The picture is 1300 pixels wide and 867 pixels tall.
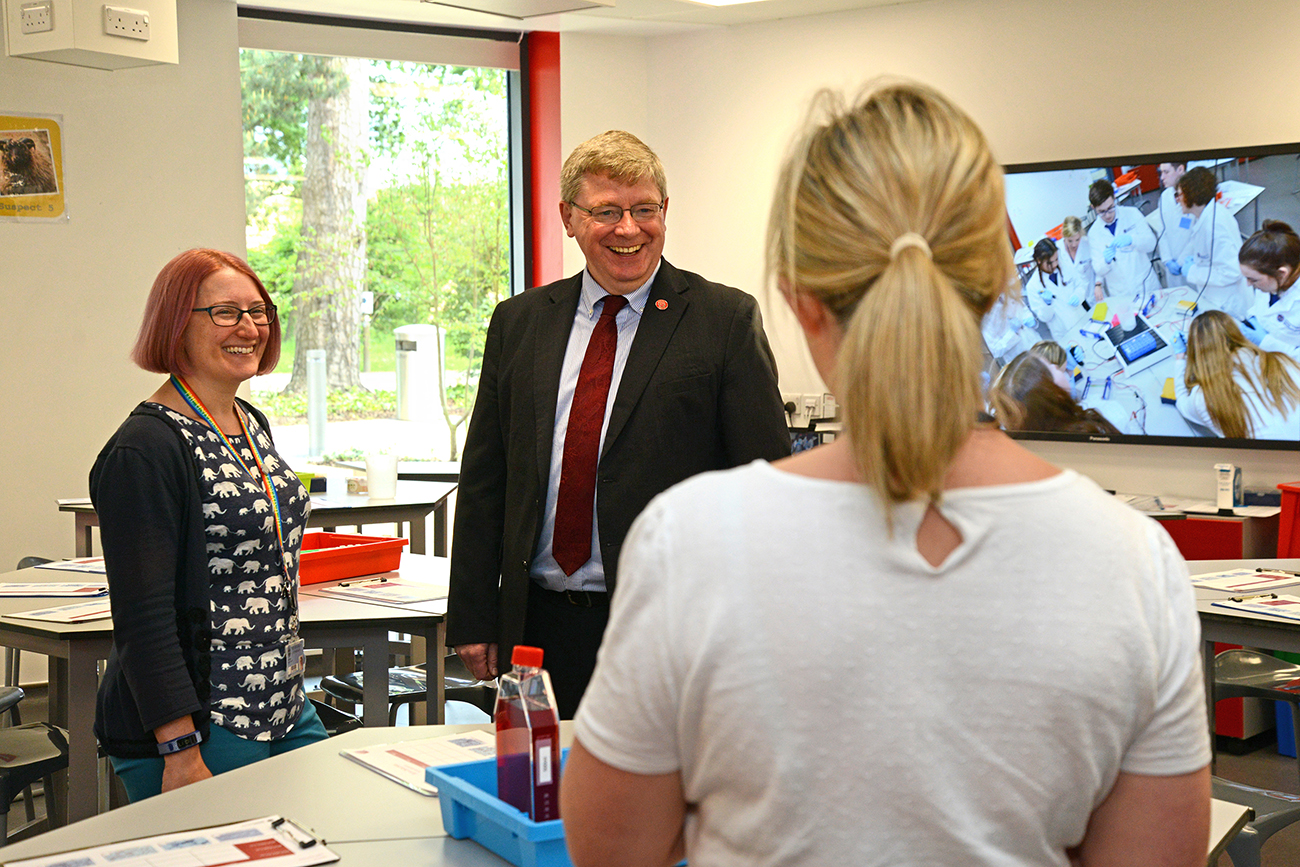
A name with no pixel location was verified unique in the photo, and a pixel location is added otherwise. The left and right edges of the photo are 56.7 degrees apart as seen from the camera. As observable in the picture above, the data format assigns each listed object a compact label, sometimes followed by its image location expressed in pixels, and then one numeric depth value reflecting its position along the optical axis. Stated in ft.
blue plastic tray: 4.64
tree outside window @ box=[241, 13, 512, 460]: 20.08
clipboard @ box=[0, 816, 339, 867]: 4.89
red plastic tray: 11.21
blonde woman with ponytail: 2.77
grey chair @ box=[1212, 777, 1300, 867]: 7.17
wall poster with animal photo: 16.66
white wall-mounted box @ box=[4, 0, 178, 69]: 13.05
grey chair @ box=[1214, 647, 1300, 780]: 11.04
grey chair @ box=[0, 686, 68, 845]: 9.02
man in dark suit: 7.38
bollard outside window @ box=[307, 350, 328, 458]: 20.70
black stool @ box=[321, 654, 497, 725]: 11.44
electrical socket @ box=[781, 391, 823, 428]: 19.76
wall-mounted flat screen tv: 15.64
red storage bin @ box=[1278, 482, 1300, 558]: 14.30
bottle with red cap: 4.66
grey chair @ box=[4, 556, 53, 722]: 12.75
